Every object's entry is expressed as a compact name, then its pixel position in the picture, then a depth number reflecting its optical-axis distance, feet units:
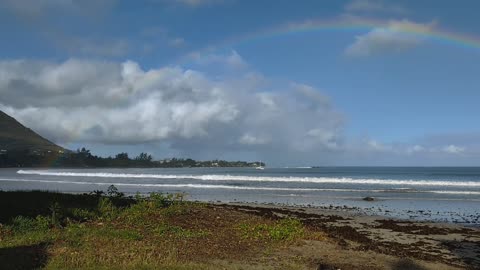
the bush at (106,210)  49.21
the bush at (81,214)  47.16
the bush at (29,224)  39.63
